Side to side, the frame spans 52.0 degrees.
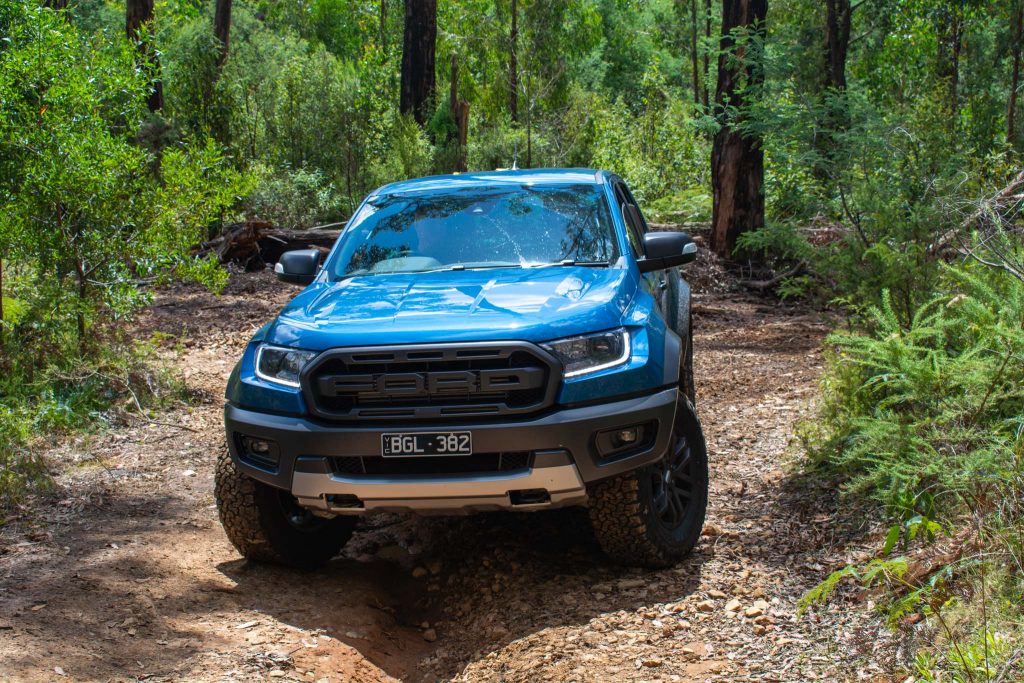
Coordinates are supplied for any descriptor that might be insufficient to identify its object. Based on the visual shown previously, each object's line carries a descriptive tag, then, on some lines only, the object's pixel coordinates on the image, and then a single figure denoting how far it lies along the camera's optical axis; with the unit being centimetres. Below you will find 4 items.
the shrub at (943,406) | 472
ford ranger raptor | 451
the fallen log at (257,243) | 1514
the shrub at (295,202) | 1711
